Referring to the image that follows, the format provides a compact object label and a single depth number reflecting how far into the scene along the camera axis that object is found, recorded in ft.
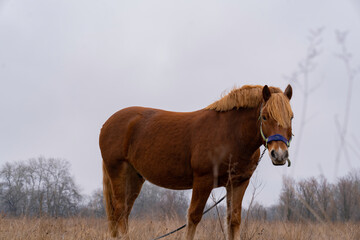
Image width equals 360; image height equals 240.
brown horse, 13.29
